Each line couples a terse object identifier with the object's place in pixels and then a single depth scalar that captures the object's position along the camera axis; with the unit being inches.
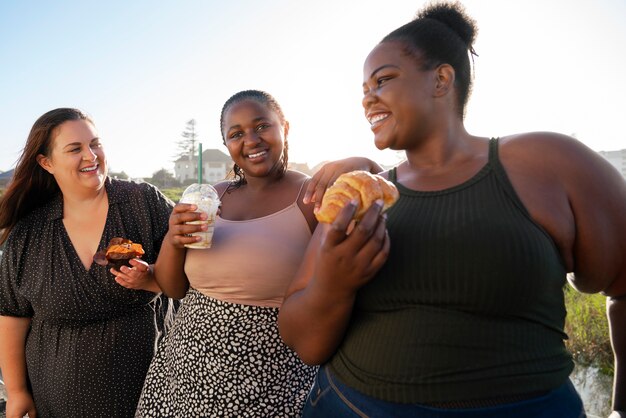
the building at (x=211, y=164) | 2017.8
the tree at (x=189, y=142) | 2446.4
